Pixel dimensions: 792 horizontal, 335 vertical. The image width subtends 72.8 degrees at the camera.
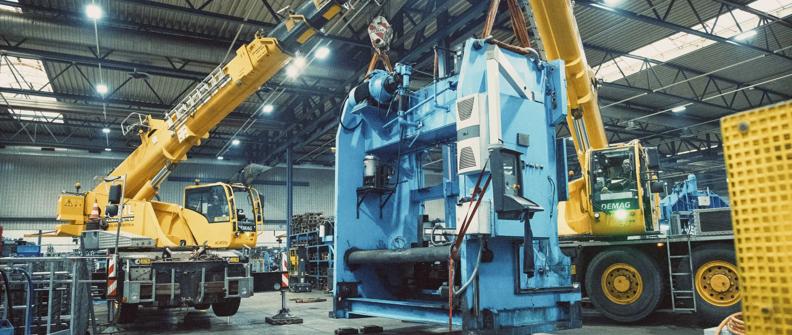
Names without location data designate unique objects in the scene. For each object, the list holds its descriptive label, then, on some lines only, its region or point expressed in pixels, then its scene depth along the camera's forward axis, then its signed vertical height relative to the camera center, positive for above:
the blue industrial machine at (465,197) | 4.67 +0.46
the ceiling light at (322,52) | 14.49 +5.21
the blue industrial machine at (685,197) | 14.15 +1.02
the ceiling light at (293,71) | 14.82 +4.92
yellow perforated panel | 2.32 +0.12
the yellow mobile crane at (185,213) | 8.45 +0.69
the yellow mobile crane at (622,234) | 7.91 +0.04
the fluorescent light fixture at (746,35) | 14.21 +5.28
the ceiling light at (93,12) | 11.57 +5.11
